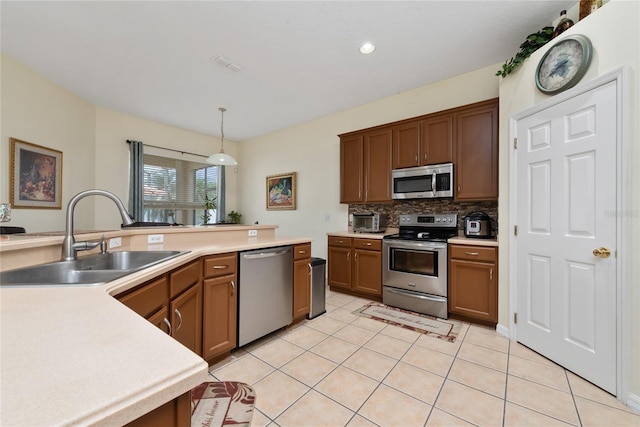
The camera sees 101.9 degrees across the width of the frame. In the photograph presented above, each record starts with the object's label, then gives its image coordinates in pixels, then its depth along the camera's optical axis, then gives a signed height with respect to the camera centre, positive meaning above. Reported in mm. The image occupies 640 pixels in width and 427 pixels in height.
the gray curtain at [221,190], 5684 +515
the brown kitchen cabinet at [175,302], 1274 -517
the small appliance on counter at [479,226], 2764 -132
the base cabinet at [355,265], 3301 -696
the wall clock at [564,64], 1796 +1111
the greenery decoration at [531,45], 2178 +1450
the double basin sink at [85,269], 1183 -295
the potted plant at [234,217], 5722 -78
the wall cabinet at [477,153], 2676 +644
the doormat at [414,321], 2508 -1144
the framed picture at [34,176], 2826 +436
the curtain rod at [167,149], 4337 +1211
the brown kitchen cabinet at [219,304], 1922 -701
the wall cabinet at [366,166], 3449 +665
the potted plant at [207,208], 5455 +116
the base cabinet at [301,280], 2607 -692
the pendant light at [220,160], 3769 +781
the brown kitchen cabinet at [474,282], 2512 -689
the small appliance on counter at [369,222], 3533 -121
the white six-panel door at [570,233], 1683 -142
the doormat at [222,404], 1453 -1159
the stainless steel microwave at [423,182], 2939 +382
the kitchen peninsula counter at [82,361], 396 -290
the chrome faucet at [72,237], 1384 -122
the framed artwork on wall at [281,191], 4879 +436
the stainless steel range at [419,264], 2809 -578
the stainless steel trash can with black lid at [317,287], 2836 -830
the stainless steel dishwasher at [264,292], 2159 -699
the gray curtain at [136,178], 4336 +601
